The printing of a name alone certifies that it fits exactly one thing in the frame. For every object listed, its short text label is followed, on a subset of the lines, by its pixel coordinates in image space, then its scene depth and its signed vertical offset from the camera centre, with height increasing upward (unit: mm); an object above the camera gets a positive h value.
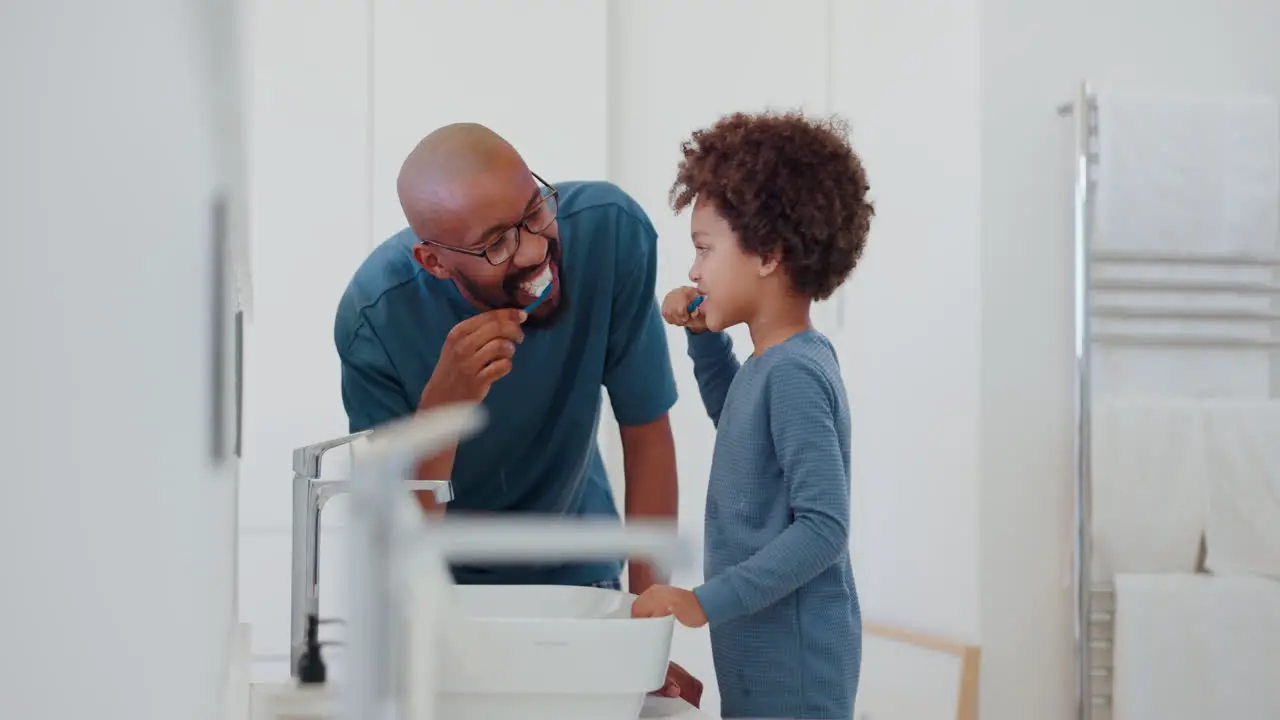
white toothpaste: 3601 +131
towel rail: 4282 +123
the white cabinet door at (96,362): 771 +4
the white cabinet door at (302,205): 4198 +324
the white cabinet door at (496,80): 4284 +600
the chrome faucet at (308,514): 2902 -137
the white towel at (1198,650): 4246 -550
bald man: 3554 +37
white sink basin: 2842 -265
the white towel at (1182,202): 4305 +359
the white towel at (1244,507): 4277 -266
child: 3127 -46
